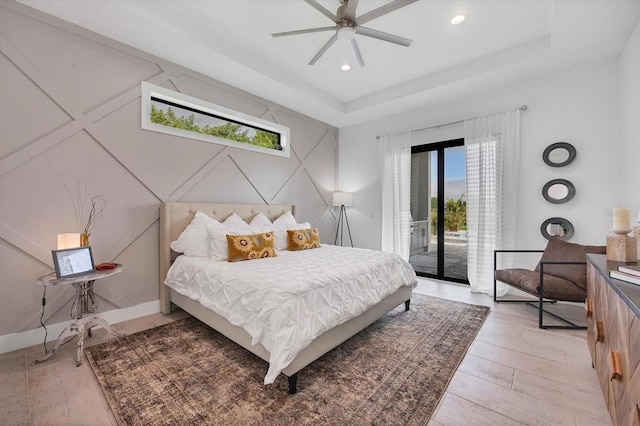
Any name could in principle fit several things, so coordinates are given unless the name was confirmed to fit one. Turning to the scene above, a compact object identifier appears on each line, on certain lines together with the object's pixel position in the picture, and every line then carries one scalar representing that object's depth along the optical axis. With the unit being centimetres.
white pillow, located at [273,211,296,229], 400
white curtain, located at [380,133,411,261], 477
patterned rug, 157
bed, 183
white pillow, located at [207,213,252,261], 296
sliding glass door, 436
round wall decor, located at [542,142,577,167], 335
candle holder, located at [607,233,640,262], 178
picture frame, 210
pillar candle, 191
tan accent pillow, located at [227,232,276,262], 293
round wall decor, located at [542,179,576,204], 336
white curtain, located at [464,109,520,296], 373
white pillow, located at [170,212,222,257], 304
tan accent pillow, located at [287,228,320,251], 368
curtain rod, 422
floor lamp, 532
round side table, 207
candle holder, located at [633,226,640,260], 178
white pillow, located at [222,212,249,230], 344
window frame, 303
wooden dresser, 105
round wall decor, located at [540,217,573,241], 338
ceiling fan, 214
